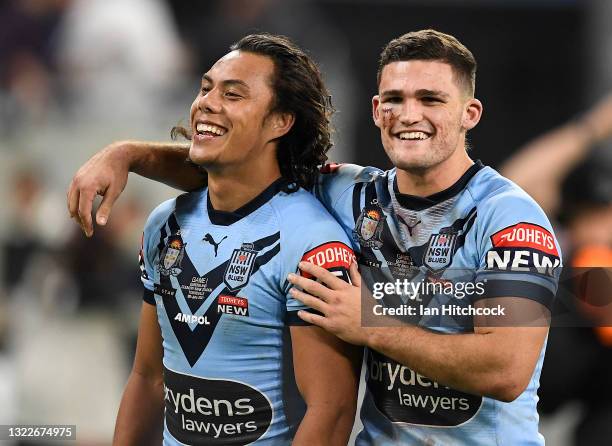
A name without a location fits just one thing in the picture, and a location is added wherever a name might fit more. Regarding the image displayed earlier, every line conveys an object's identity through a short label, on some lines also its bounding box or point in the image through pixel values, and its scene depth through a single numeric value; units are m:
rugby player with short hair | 7.77
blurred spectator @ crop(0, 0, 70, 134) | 18.56
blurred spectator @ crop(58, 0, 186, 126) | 18.48
